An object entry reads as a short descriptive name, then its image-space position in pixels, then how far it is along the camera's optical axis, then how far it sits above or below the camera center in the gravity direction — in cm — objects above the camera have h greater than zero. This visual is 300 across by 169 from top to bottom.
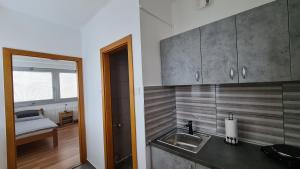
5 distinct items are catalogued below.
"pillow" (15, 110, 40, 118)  405 -89
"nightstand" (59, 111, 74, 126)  510 -133
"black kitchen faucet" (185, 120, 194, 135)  163 -56
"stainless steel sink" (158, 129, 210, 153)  150 -69
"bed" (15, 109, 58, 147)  293 -105
